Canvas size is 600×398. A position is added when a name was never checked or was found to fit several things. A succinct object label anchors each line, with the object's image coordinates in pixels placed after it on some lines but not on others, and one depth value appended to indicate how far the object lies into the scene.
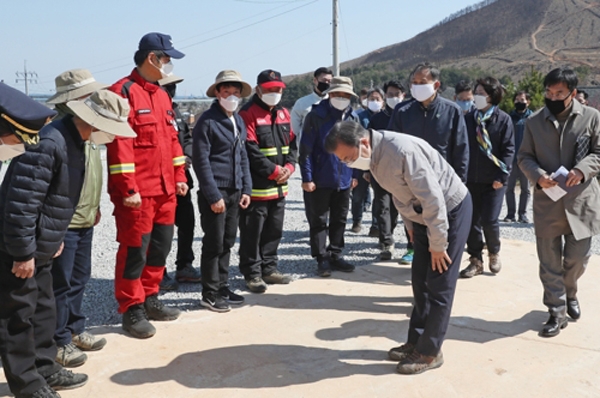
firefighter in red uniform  4.14
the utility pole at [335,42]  19.97
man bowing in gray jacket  3.44
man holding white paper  4.27
